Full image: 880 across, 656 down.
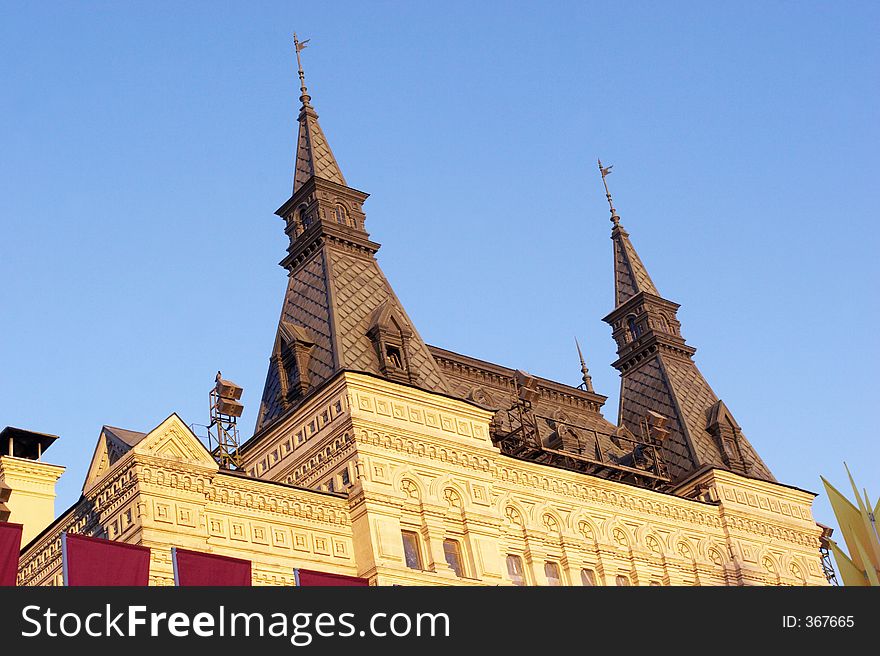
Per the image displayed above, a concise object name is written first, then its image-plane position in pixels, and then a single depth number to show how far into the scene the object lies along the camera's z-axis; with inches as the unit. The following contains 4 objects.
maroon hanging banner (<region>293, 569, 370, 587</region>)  1450.5
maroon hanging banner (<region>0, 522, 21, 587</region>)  1333.7
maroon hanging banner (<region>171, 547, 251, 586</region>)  1373.0
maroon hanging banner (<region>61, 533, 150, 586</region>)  1339.8
